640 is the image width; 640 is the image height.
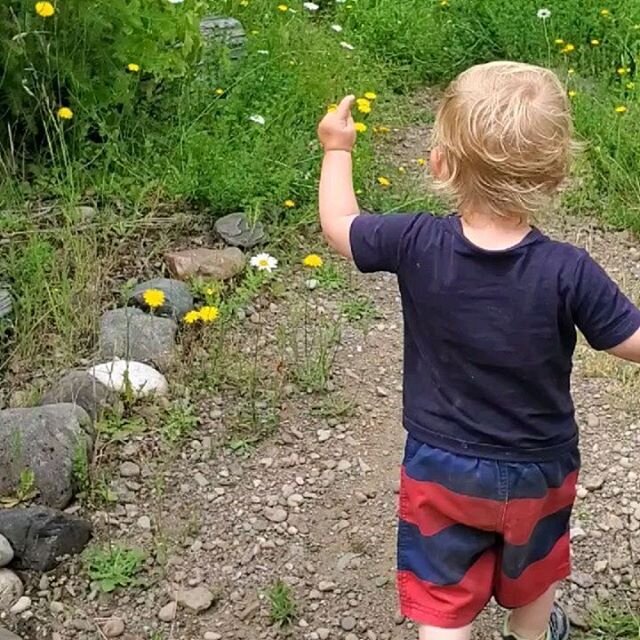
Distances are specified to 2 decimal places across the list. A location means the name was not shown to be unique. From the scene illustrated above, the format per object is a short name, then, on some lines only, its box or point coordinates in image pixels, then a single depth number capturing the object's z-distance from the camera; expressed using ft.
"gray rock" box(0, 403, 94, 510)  10.41
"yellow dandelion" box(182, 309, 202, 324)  12.09
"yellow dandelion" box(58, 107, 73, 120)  13.69
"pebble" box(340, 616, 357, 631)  9.71
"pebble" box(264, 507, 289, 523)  10.70
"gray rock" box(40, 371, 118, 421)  11.32
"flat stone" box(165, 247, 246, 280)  13.55
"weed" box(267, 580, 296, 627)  9.62
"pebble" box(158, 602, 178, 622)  9.66
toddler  6.75
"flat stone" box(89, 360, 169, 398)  11.57
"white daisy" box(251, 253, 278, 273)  13.32
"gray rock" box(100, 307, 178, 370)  12.19
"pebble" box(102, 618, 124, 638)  9.52
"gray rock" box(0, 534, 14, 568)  9.75
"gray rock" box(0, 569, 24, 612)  9.64
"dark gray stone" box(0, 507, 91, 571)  9.87
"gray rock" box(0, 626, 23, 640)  9.10
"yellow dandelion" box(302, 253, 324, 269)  12.73
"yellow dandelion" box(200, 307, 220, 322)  12.06
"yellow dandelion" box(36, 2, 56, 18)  13.20
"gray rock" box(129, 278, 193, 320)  12.85
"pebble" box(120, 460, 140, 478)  10.98
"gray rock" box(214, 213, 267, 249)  14.23
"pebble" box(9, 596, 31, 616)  9.60
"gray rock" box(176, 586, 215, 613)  9.72
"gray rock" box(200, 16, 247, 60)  17.13
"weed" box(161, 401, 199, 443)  11.41
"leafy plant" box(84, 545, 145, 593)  9.87
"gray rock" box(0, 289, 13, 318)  12.38
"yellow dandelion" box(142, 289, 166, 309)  12.12
